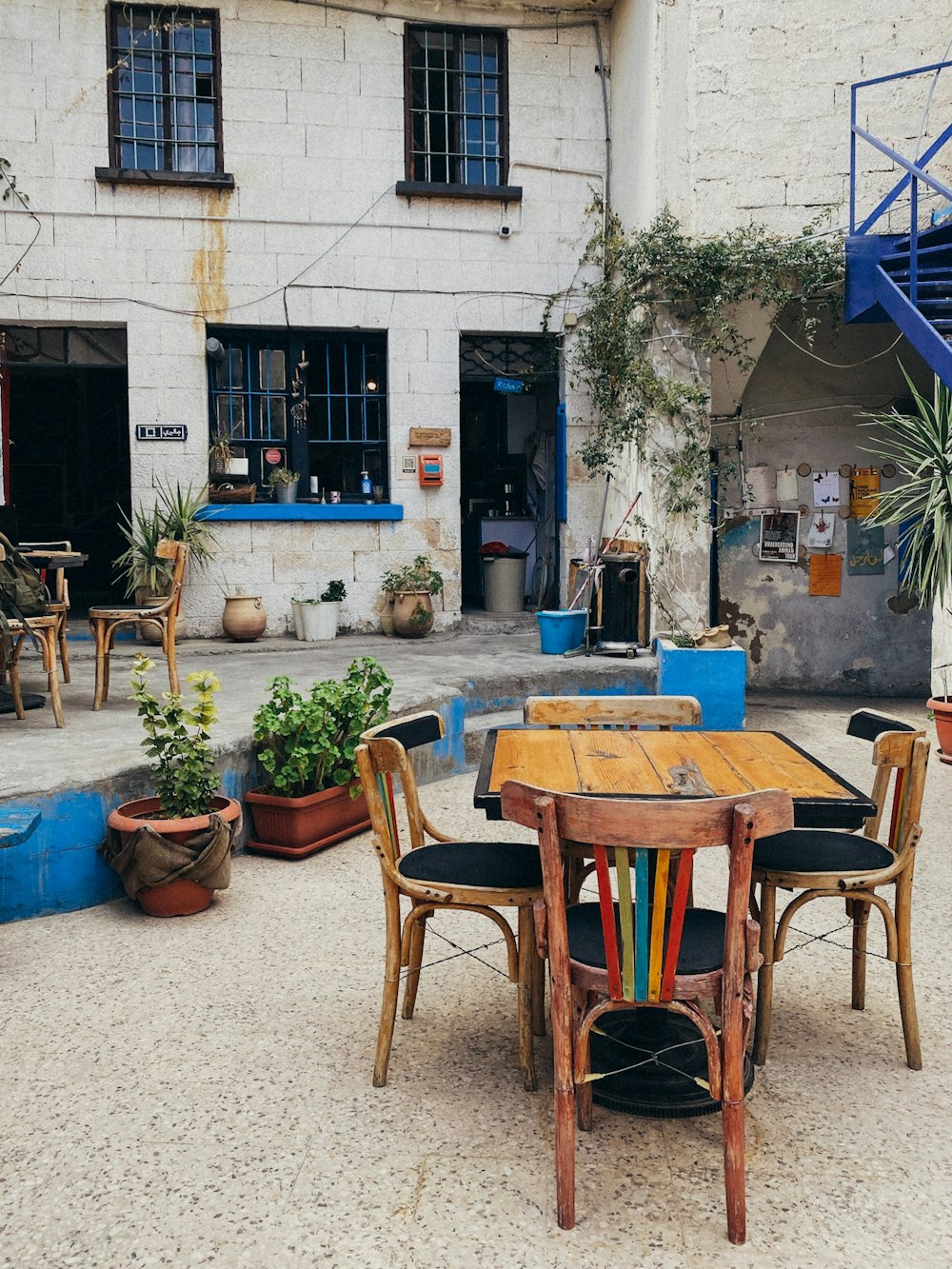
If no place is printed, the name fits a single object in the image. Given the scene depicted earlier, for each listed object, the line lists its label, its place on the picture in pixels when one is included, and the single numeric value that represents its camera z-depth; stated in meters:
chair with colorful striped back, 2.00
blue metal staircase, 6.40
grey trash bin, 9.96
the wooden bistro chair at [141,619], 5.42
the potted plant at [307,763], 4.54
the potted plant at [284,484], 8.66
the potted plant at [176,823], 3.72
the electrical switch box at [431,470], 8.88
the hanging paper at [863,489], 8.94
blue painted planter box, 6.81
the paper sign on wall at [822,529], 9.05
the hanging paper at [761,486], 9.05
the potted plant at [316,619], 8.52
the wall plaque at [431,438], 8.89
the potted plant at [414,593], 8.67
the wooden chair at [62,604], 6.17
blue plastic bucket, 7.66
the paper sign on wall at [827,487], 8.98
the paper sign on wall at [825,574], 9.07
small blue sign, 9.38
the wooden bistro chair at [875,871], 2.69
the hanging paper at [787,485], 9.00
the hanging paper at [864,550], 9.04
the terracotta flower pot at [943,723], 6.18
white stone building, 8.31
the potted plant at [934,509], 6.35
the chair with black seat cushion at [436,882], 2.60
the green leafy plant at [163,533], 8.27
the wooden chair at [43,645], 4.87
